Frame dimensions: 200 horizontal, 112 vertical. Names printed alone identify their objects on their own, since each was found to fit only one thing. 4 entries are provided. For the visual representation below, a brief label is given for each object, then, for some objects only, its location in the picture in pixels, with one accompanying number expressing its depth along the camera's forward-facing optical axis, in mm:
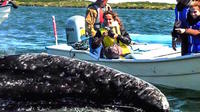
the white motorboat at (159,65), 11594
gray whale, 5895
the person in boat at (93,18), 15562
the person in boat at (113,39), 12305
